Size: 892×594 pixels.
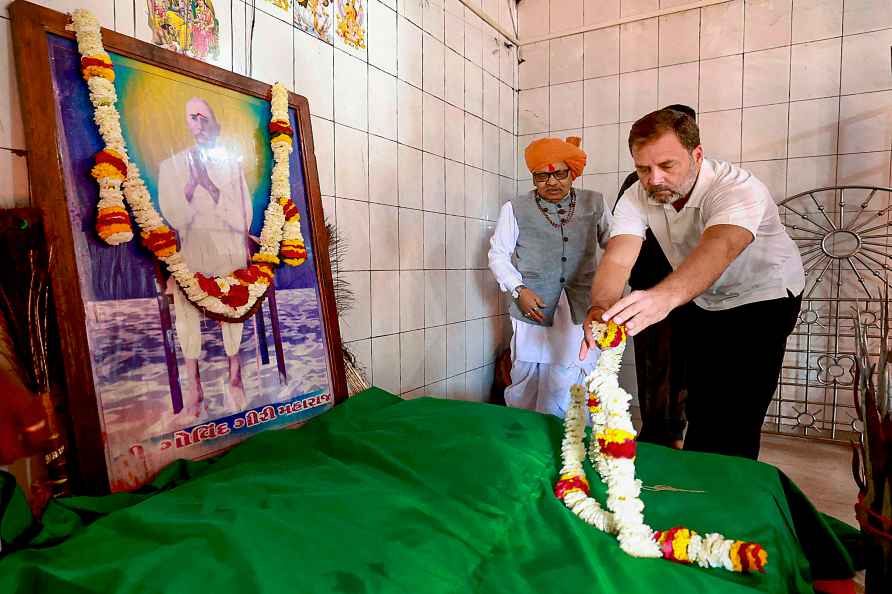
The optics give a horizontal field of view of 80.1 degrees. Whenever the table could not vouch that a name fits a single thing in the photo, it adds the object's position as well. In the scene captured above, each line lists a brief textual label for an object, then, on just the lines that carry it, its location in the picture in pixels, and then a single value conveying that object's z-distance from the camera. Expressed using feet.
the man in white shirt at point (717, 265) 5.31
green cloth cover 2.48
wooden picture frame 3.79
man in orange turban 8.62
